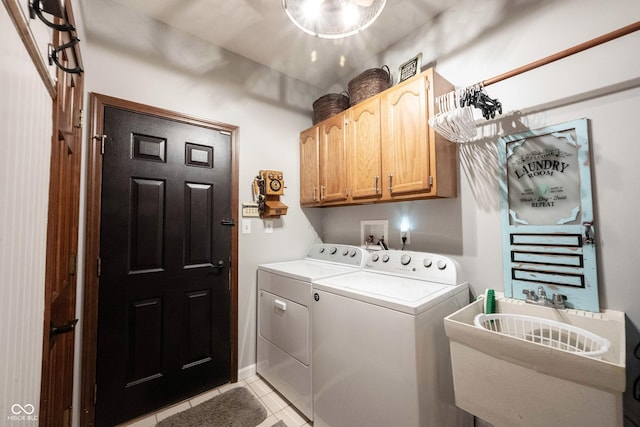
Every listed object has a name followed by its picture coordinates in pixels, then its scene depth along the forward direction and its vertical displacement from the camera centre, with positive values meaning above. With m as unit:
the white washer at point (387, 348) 1.16 -0.65
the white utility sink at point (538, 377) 0.79 -0.57
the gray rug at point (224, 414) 1.65 -1.30
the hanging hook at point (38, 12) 0.64 +0.56
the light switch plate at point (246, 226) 2.21 -0.03
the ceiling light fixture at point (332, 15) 1.27 +1.08
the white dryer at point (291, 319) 1.70 -0.72
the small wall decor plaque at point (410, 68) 1.80 +1.11
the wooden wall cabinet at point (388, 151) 1.58 +0.50
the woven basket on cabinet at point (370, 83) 2.00 +1.10
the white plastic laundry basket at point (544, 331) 1.07 -0.54
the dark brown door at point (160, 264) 1.65 -0.29
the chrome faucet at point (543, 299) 1.27 -0.42
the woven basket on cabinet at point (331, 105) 2.33 +1.08
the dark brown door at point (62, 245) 0.90 -0.09
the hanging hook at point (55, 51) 0.80 +0.55
